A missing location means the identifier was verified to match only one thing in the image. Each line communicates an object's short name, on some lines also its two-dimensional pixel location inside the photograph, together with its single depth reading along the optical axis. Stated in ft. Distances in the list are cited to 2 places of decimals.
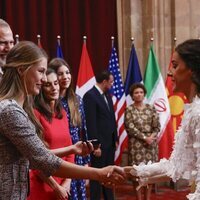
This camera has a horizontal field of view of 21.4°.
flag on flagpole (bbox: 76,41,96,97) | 22.75
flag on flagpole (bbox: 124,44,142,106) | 24.16
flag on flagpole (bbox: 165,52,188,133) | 24.66
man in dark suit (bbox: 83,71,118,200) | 20.22
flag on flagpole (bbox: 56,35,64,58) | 22.23
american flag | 23.32
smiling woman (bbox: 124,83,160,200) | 21.80
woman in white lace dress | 7.59
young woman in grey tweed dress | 7.14
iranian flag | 23.58
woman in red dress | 10.73
